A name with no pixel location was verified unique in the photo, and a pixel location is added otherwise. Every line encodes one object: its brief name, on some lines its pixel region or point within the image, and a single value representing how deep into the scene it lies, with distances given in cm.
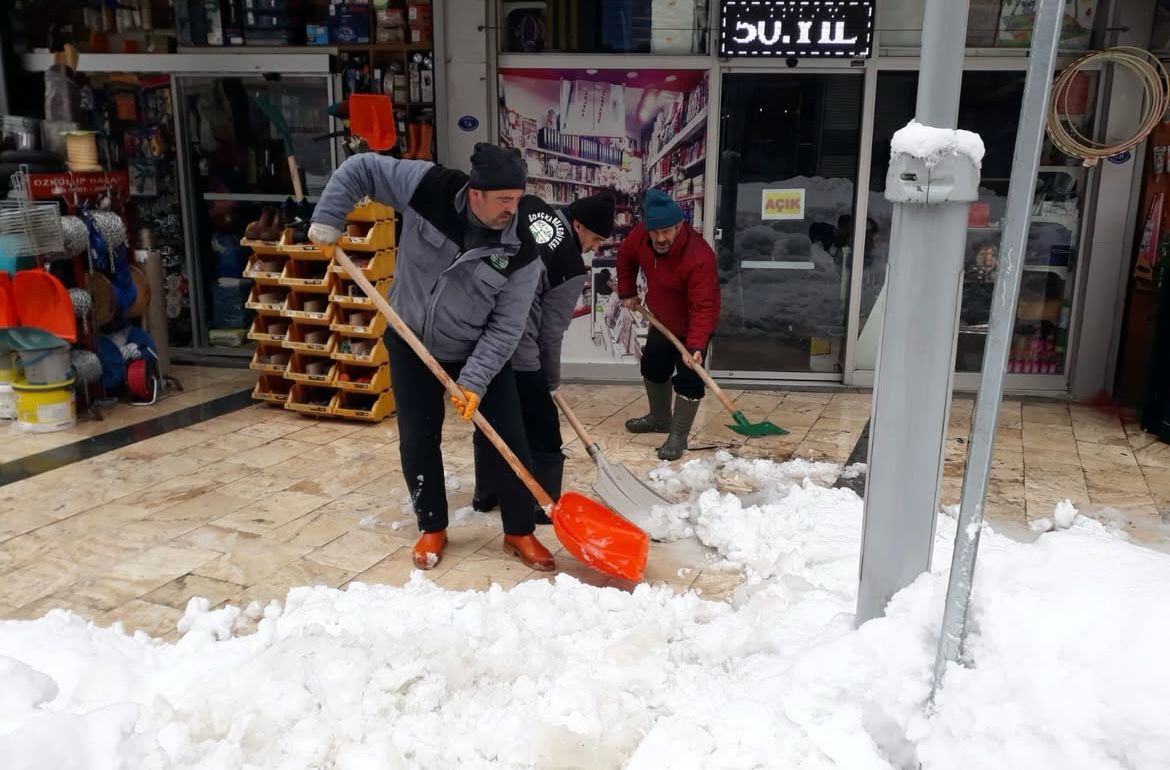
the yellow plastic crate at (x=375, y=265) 616
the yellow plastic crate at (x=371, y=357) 626
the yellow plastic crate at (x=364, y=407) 639
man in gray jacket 380
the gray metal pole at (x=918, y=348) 235
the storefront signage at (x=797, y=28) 696
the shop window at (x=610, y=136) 741
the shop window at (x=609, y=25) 730
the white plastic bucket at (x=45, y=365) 592
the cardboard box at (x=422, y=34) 737
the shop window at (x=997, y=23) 706
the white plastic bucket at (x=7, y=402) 619
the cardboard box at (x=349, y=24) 749
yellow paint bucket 598
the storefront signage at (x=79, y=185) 606
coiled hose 641
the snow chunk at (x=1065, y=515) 476
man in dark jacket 439
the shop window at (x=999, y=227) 725
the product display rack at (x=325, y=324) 627
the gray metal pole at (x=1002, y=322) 198
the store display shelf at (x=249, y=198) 812
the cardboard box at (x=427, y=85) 743
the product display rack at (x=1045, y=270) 738
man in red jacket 585
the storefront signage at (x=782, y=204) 752
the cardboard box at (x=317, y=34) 762
